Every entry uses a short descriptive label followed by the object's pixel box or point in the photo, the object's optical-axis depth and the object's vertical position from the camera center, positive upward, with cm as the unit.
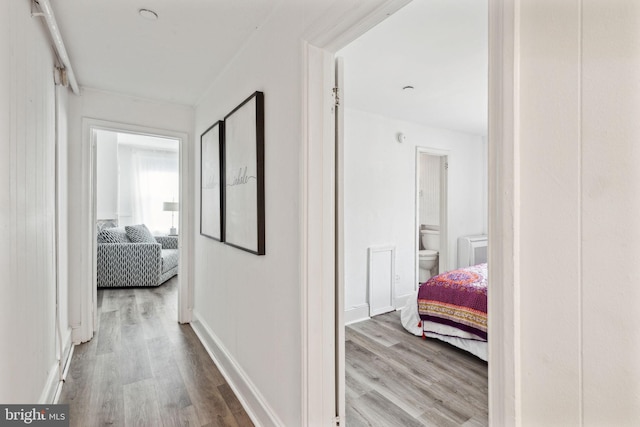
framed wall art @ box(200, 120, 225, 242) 244 +27
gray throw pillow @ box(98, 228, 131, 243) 488 -37
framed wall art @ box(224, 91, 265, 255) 183 +24
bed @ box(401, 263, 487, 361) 261 -88
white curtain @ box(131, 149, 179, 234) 663 +57
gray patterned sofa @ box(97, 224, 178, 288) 474 -76
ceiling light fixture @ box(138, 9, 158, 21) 175 +113
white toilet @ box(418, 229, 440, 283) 495 -64
